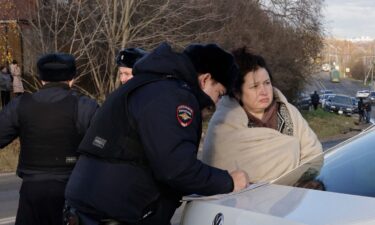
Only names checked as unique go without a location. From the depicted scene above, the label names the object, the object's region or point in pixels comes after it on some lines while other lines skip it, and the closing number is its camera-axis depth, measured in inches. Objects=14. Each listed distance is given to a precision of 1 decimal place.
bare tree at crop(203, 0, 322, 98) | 994.1
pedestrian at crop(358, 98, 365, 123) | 1562.1
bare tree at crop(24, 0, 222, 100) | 737.6
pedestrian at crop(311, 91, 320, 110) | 1722.8
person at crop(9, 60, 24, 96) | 744.3
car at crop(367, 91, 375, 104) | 2682.3
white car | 86.4
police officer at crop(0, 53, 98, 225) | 150.9
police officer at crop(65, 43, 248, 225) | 99.7
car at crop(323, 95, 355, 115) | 1747.0
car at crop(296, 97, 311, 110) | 1482.0
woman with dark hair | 130.9
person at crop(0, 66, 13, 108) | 752.3
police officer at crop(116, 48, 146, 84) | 187.0
